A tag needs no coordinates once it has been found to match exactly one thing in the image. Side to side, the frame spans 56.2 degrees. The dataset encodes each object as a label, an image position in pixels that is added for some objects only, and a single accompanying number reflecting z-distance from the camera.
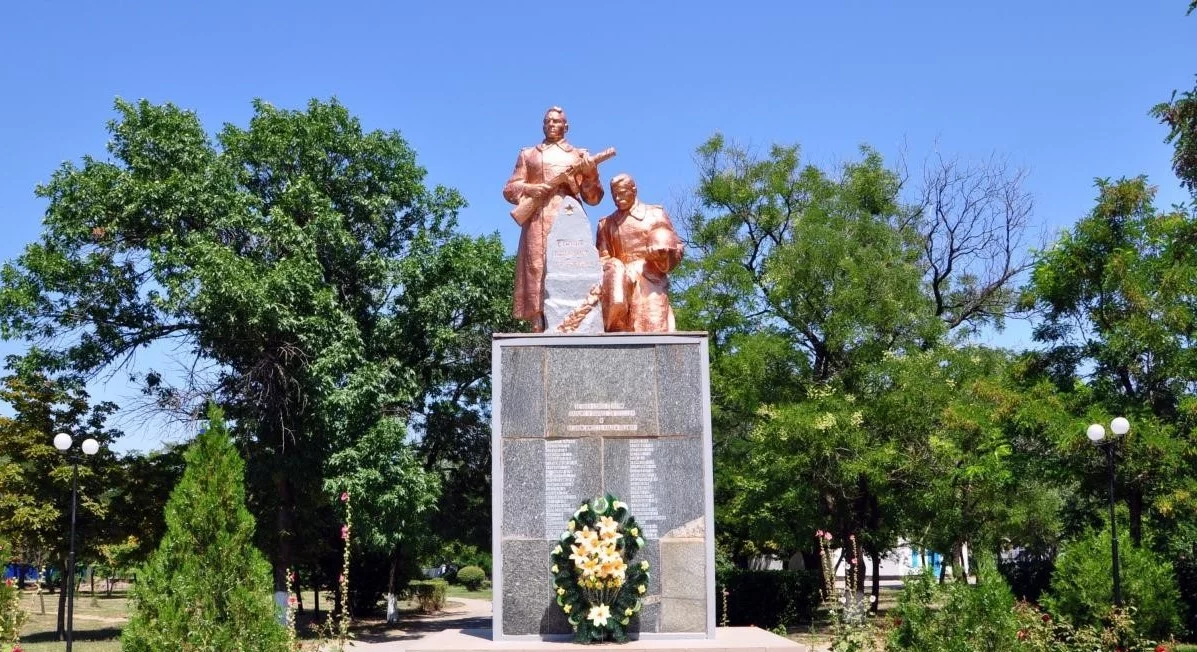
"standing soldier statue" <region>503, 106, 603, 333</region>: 11.83
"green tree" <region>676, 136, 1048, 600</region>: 20.98
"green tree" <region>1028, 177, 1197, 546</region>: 17.27
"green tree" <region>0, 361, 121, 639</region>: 22.27
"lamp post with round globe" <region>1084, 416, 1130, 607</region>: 14.11
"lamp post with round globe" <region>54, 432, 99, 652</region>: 15.23
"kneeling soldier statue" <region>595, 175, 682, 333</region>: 11.38
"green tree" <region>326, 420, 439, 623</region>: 20.42
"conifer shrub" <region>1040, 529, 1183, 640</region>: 14.73
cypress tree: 8.04
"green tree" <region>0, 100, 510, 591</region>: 20.77
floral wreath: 9.80
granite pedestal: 10.31
